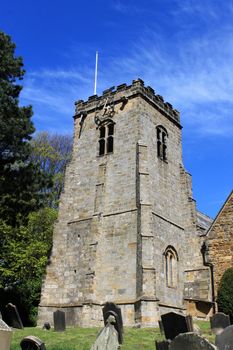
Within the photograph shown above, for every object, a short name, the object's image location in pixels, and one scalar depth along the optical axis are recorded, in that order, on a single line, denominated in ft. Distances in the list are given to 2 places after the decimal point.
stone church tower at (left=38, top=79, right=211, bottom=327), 66.44
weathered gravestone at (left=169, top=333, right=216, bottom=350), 21.75
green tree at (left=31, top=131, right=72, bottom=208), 116.78
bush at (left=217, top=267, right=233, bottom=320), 61.51
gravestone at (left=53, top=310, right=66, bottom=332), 53.52
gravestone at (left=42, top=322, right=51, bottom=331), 57.42
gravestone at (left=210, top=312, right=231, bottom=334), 44.48
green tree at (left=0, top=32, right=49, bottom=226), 57.77
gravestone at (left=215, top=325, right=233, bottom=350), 23.94
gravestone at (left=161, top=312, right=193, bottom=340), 35.17
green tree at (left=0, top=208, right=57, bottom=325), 78.59
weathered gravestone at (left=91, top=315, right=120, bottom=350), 28.40
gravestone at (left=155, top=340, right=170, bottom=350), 29.59
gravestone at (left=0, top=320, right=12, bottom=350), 20.24
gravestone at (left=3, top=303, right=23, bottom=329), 53.98
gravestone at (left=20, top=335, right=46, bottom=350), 28.17
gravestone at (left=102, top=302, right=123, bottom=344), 39.83
